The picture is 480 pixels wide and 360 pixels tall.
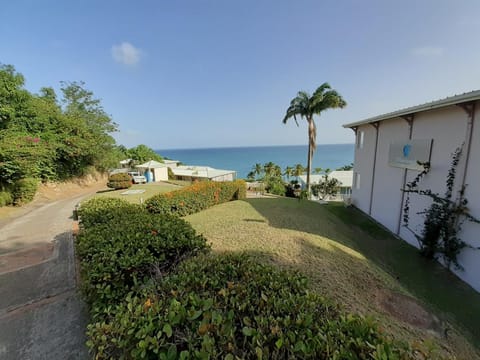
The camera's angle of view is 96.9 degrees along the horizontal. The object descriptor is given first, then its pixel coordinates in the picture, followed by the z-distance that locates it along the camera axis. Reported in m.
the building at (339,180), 20.64
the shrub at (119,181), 16.97
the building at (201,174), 27.66
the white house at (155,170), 25.08
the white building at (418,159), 5.46
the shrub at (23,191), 11.36
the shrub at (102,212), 4.50
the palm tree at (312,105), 17.91
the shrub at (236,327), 1.34
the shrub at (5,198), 10.73
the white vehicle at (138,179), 21.95
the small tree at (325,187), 20.84
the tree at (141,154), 36.81
